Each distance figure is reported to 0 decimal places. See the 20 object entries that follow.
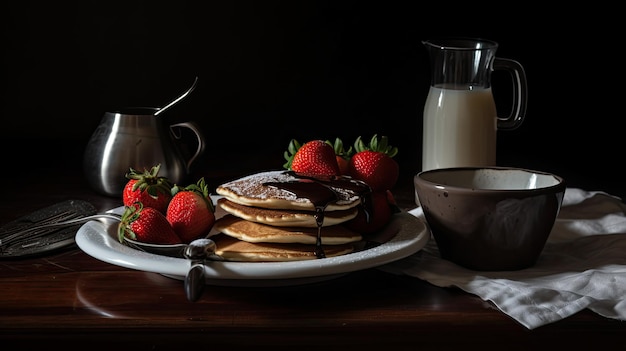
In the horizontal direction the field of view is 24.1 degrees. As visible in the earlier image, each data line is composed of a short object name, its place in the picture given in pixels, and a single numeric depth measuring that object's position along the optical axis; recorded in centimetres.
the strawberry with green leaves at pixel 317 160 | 125
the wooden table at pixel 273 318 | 105
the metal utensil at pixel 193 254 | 104
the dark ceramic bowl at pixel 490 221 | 112
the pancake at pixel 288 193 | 113
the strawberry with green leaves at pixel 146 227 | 114
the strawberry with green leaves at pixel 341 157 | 129
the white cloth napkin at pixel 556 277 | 107
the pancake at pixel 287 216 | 112
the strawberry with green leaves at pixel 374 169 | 126
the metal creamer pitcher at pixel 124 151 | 145
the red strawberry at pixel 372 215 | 118
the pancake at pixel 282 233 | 112
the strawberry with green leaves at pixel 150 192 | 122
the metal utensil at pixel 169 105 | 146
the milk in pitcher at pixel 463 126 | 138
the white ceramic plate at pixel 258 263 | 107
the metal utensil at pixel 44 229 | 121
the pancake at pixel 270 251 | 111
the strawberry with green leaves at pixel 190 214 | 117
